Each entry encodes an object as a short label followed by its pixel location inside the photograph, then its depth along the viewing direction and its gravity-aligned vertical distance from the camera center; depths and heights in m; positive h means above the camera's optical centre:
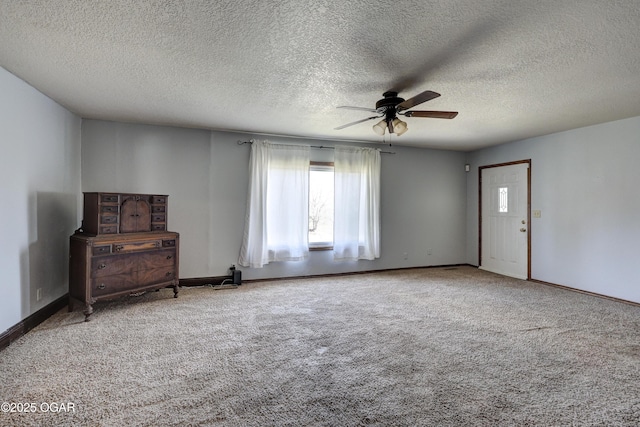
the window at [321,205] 5.54 +0.17
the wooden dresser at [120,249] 3.44 -0.41
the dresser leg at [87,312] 3.34 -1.03
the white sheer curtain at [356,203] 5.54 +0.20
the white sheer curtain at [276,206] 5.01 +0.14
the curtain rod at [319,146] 5.06 +1.17
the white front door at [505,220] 5.46 -0.08
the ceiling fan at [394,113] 3.01 +1.01
